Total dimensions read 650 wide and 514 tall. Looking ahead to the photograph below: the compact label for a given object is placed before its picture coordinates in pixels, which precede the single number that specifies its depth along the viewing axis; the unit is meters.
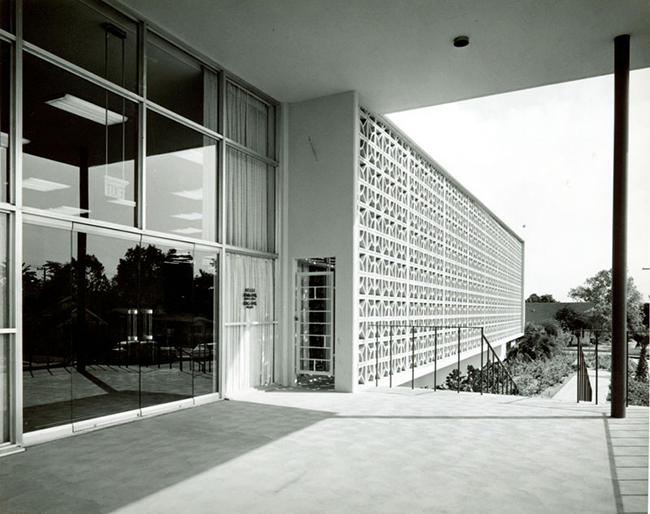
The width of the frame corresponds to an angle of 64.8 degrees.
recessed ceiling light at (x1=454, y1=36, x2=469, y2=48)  5.76
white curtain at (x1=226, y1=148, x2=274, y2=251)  6.85
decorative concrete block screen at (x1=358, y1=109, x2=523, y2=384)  7.88
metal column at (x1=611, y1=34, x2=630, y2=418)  5.42
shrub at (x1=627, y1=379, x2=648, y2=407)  13.52
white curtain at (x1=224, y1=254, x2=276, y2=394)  6.74
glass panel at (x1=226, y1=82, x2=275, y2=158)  6.90
